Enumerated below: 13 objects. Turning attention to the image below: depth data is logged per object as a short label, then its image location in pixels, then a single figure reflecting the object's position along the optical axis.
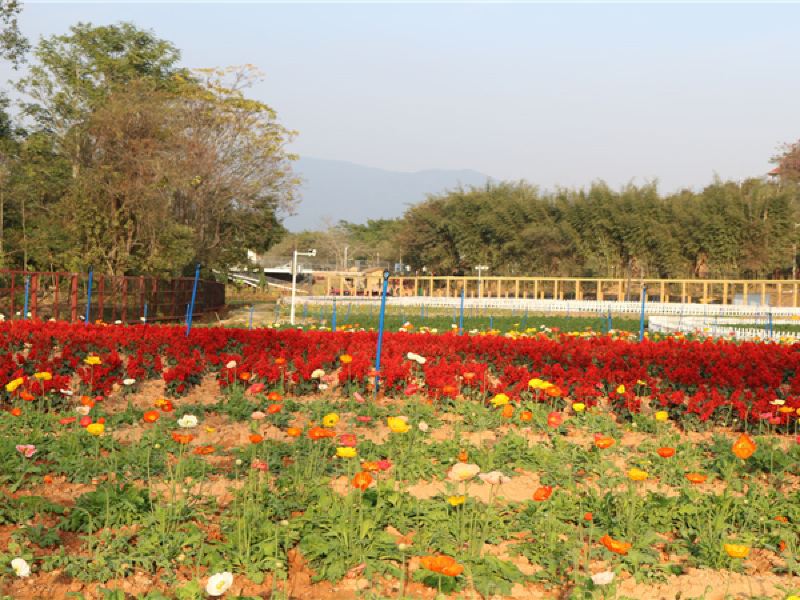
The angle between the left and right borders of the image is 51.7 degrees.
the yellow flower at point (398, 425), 5.01
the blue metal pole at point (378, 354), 9.78
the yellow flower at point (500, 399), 6.11
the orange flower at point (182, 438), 5.13
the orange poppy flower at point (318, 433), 5.16
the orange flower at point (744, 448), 4.73
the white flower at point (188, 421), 5.27
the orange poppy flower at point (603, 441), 5.24
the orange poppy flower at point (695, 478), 4.75
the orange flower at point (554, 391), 7.14
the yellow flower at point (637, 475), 4.62
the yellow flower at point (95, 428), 5.15
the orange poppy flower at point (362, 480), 4.52
